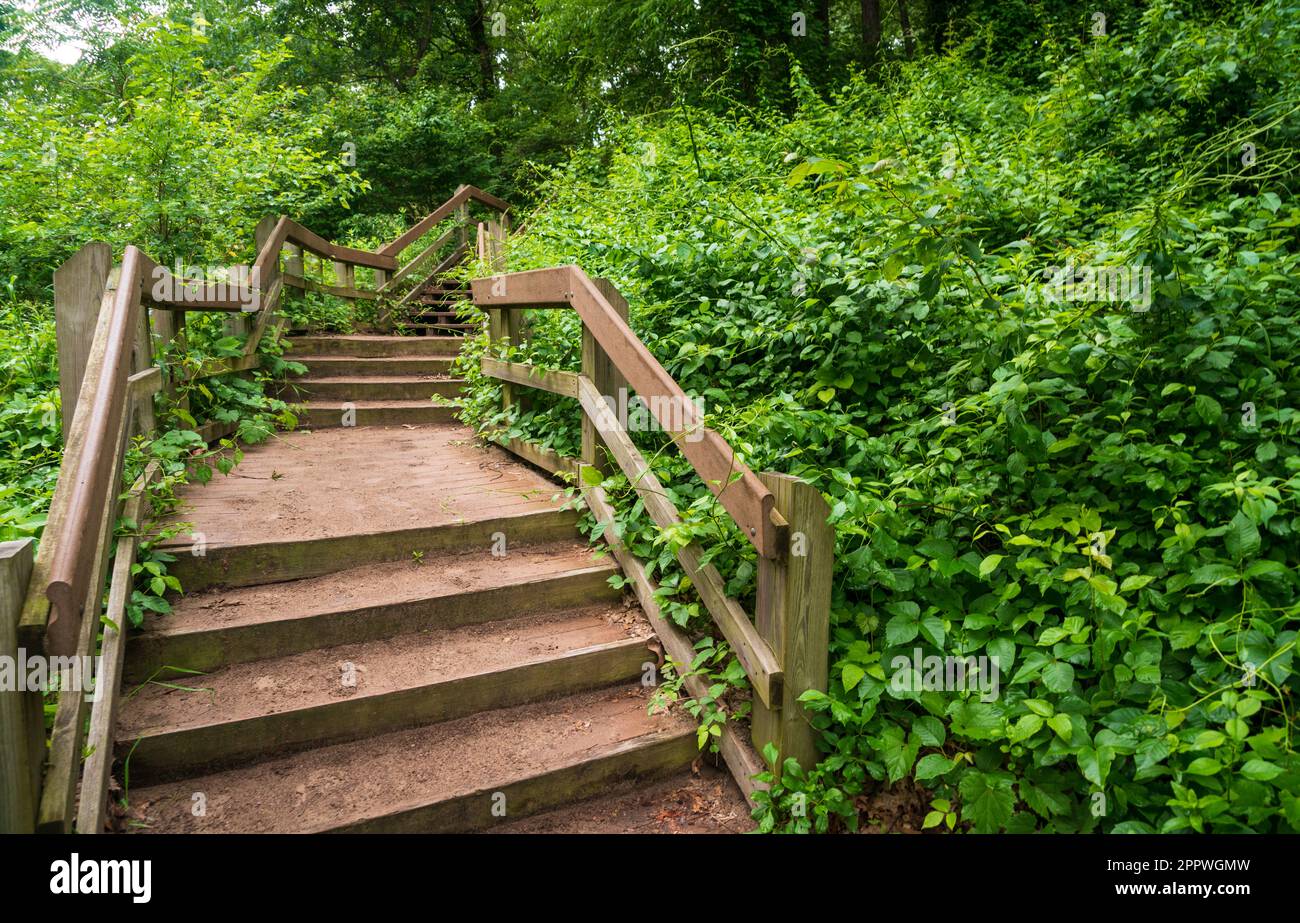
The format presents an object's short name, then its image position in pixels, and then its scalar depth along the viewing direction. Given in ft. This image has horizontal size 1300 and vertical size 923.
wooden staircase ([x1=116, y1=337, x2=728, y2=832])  7.55
